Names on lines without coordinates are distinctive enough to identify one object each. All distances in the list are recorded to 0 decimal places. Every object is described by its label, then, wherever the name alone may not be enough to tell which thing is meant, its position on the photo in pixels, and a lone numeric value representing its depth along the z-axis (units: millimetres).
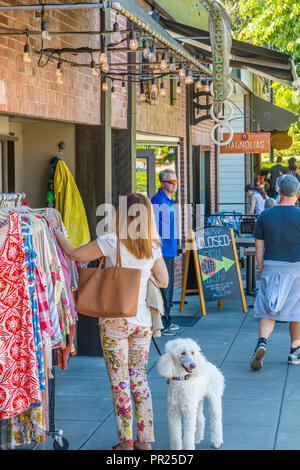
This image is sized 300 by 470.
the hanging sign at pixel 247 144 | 28575
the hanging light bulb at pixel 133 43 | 10491
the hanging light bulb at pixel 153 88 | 14840
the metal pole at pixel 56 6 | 8753
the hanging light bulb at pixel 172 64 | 14086
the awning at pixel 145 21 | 9057
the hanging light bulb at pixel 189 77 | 15083
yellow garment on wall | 13675
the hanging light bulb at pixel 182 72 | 14867
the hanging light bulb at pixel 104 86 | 13991
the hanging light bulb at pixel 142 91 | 17105
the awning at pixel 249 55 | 17102
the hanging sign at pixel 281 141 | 43900
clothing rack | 9043
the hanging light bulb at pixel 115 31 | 9757
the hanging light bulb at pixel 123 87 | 15105
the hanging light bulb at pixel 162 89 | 16738
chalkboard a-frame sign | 18462
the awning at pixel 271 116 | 38034
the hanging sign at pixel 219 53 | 13729
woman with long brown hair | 8847
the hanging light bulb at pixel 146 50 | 11884
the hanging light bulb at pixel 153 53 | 12214
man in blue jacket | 15984
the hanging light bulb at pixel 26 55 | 10261
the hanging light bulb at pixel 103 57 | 10995
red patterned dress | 8538
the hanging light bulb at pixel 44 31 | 9386
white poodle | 8618
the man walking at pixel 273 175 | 35793
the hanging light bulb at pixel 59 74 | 11810
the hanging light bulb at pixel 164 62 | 13063
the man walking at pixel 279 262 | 13210
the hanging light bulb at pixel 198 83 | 18354
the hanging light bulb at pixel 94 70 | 12389
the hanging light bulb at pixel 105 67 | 11312
